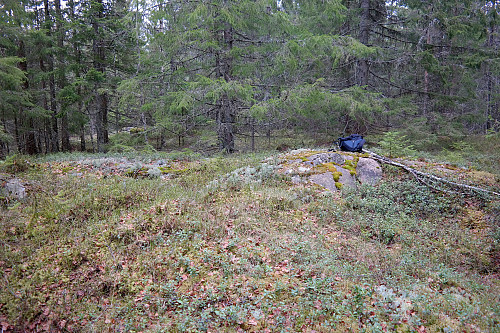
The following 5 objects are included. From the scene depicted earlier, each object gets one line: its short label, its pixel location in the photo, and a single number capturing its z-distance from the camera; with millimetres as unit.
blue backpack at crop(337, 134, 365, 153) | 9242
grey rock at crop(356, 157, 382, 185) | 7664
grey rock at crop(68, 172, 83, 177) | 7964
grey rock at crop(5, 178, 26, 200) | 6073
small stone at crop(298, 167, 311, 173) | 7907
